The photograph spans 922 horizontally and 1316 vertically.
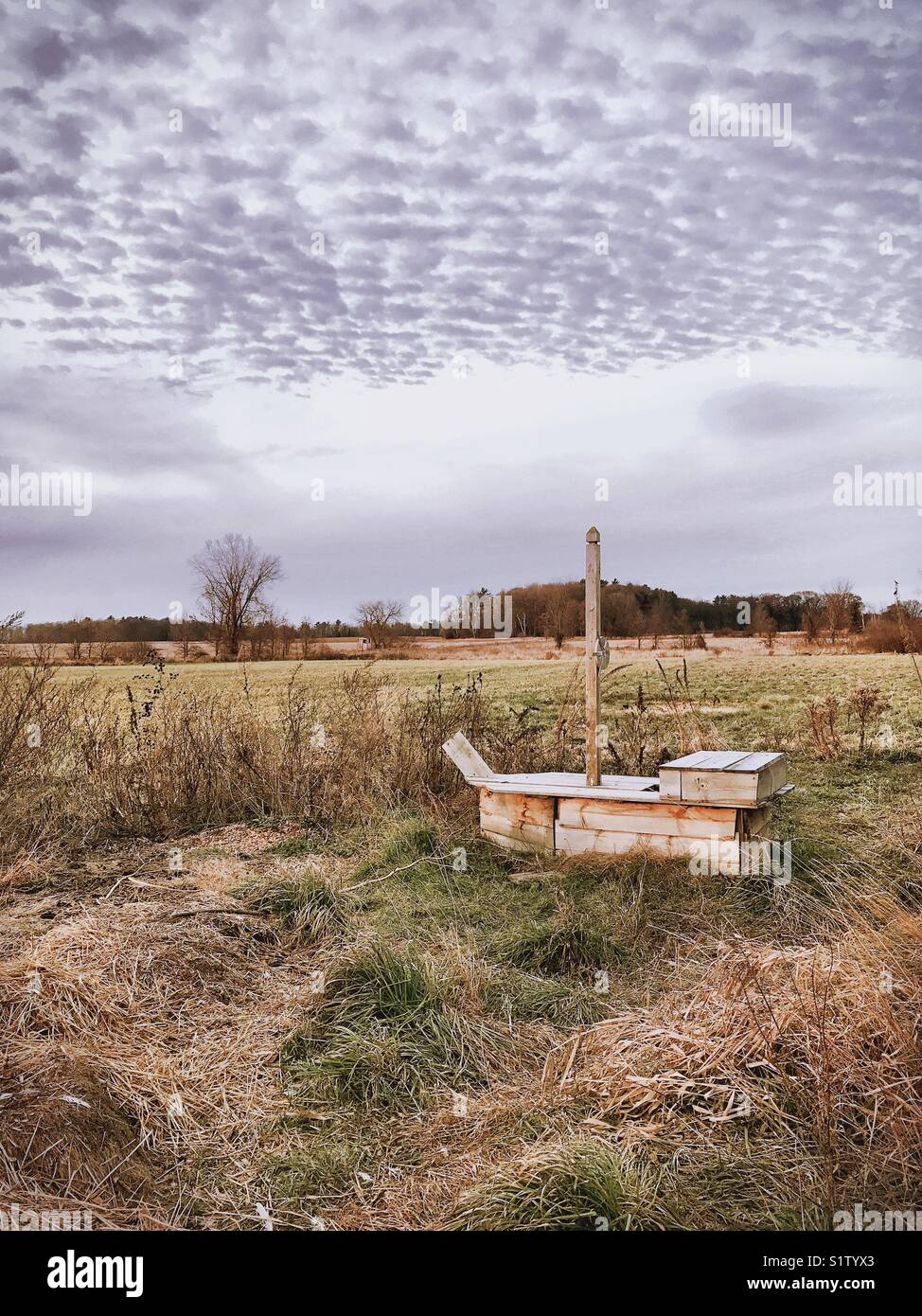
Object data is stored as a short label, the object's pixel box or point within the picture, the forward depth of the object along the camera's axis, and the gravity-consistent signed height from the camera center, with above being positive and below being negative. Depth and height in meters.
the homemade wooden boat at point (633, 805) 5.45 -1.01
